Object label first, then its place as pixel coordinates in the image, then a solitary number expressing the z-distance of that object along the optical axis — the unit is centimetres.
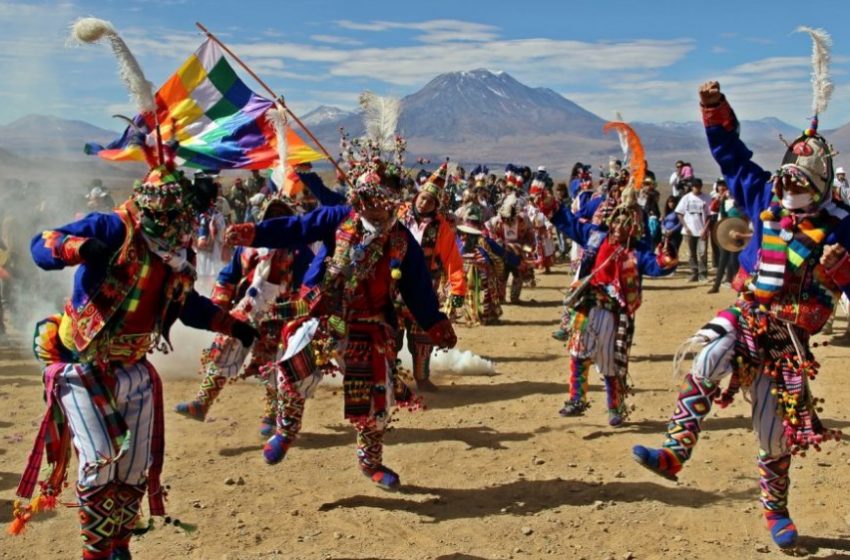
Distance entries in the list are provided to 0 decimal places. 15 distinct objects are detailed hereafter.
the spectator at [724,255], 1631
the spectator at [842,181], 1702
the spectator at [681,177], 2120
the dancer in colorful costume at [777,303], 490
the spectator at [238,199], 2080
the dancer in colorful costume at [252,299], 761
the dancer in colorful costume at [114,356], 434
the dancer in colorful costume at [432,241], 755
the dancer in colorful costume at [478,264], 1308
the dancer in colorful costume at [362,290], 591
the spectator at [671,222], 1934
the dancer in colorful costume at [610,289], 777
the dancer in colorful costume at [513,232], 1588
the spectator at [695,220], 1869
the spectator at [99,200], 1170
